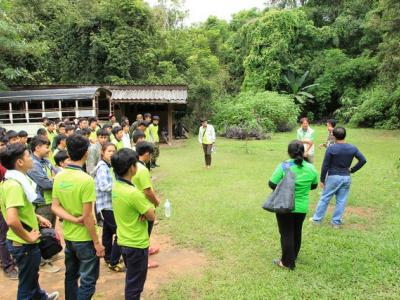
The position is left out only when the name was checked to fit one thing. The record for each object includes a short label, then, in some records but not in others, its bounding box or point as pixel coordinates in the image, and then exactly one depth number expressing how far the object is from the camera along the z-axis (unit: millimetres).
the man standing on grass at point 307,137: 8383
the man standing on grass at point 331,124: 8038
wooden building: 17203
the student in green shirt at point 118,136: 7652
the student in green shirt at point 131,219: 3285
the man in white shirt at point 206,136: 11445
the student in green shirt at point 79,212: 3266
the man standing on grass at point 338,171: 5777
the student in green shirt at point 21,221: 3172
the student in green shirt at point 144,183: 3980
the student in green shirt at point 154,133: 10809
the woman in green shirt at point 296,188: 4457
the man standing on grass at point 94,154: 6442
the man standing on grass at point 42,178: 4684
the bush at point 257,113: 22111
